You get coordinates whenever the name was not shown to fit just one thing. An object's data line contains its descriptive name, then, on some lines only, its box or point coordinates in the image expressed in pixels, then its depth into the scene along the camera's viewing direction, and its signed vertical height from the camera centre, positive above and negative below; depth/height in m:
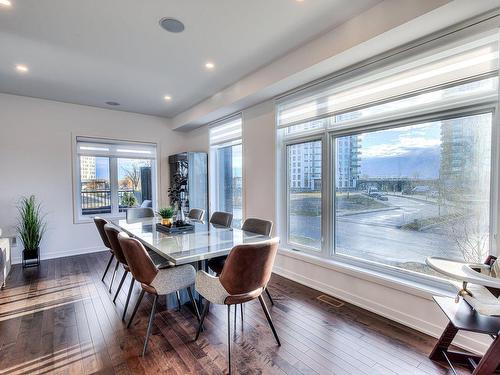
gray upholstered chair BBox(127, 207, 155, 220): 4.08 -0.53
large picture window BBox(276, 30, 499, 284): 2.05 +0.21
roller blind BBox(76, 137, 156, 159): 5.07 +0.72
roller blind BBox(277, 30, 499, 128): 2.01 +0.99
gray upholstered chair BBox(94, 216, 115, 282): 3.03 -0.55
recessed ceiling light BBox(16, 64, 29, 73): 3.26 +1.52
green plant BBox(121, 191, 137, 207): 5.57 -0.39
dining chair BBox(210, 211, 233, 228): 3.40 -0.54
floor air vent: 2.79 -1.38
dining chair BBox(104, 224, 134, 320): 2.42 -0.64
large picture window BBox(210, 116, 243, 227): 4.63 +0.26
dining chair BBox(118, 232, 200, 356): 1.96 -0.76
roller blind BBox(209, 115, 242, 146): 4.56 +0.97
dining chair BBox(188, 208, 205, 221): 4.01 -0.55
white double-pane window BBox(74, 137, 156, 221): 5.09 +0.12
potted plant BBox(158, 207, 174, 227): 3.17 -0.43
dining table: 2.01 -0.58
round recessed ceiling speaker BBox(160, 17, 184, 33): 2.39 +1.53
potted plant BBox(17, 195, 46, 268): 4.19 -0.80
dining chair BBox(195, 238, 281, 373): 1.76 -0.72
